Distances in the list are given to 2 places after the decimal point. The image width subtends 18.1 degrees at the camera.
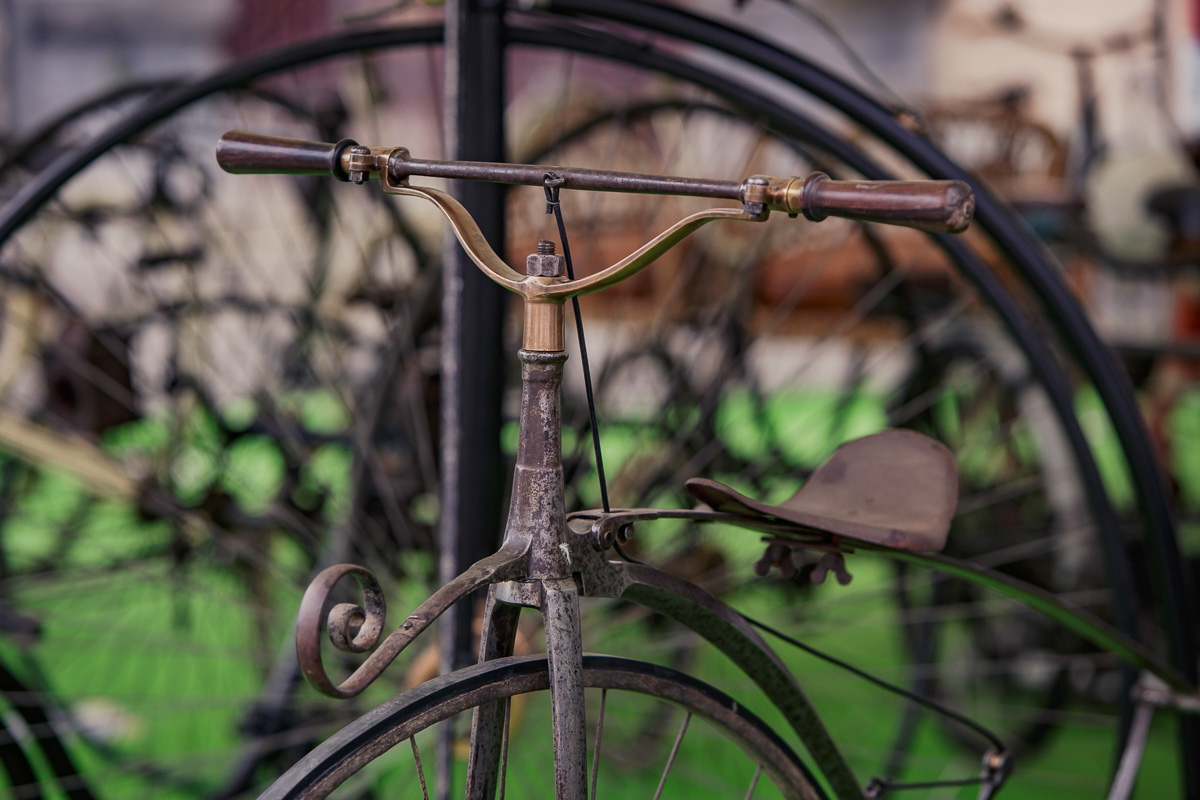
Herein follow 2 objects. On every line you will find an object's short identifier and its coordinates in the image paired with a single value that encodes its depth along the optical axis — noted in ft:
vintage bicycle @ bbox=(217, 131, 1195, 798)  8.36
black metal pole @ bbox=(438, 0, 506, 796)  9.95
